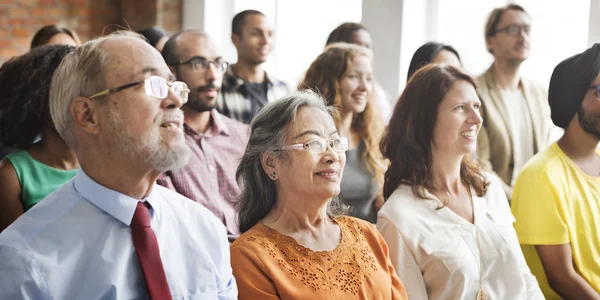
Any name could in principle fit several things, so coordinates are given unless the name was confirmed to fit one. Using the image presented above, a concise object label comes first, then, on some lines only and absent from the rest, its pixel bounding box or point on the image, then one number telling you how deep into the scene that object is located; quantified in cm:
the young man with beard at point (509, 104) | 338
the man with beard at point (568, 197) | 250
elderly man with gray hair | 144
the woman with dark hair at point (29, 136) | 224
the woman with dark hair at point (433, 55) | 356
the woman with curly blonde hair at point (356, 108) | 298
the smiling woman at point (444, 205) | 219
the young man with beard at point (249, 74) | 377
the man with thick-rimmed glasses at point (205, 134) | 278
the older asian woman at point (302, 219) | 185
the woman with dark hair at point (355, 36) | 389
